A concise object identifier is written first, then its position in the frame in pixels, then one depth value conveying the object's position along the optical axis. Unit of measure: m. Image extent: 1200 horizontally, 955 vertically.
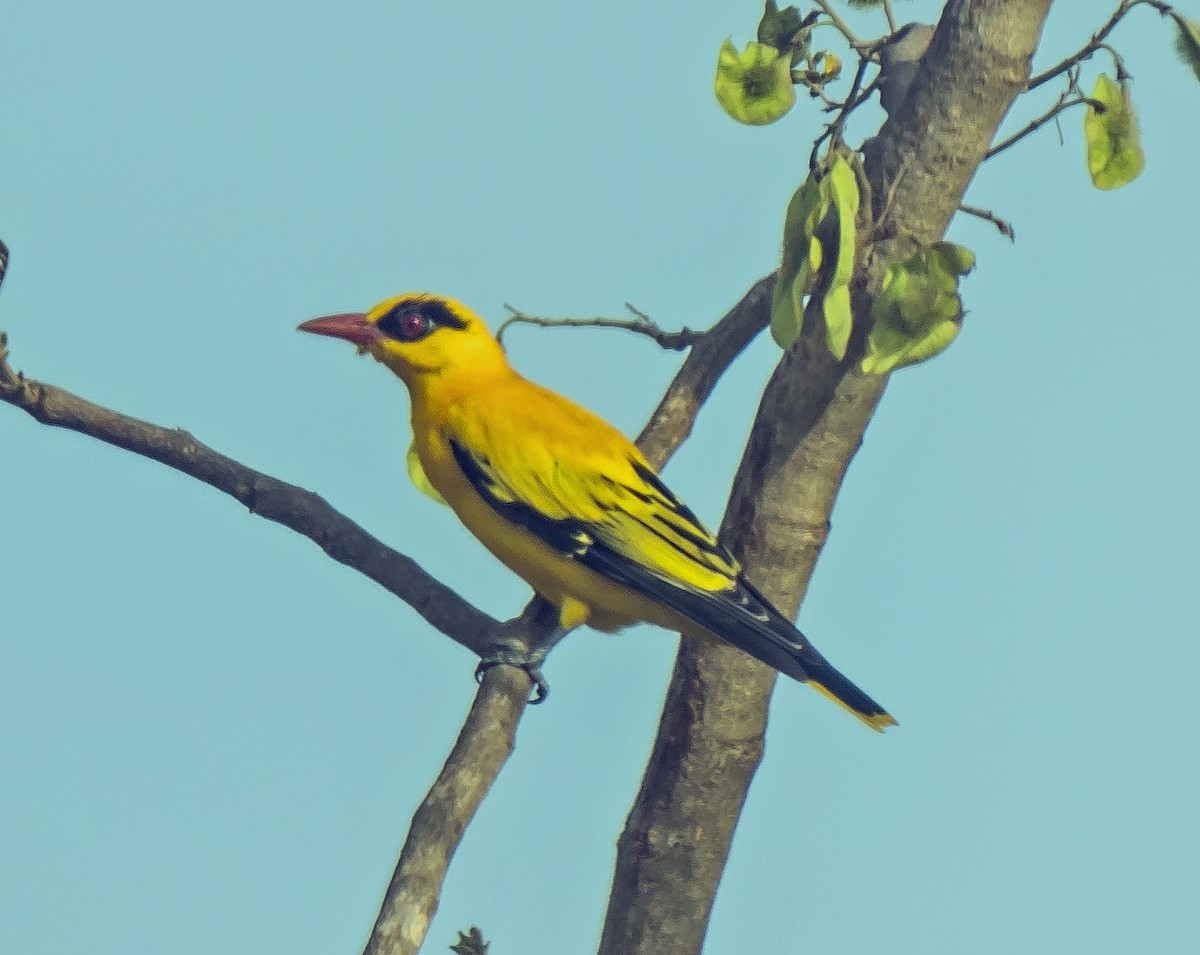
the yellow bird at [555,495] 8.53
